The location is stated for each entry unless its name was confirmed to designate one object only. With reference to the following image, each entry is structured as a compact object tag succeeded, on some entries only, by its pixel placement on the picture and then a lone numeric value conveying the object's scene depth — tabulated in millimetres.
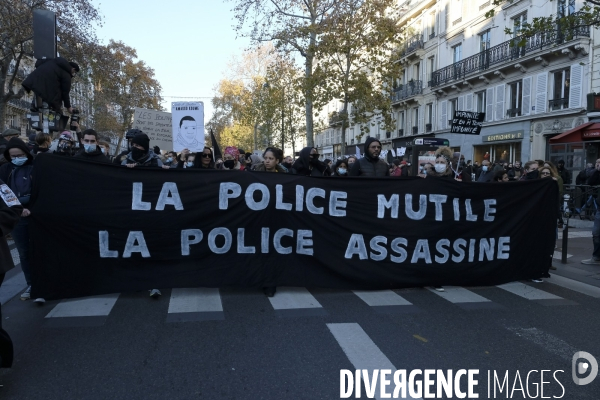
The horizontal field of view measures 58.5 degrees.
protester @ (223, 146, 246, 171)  9750
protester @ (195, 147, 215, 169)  8336
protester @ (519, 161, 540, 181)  9414
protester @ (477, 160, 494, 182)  10123
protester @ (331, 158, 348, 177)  12062
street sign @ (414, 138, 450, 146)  21494
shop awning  19750
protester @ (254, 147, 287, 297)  7206
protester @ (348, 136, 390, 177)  7945
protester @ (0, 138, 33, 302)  5793
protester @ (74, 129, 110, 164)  6559
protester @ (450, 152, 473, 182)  9266
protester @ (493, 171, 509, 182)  8758
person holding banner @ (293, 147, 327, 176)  8797
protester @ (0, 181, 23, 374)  3672
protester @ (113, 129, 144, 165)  7573
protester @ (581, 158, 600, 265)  8710
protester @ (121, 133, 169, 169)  6613
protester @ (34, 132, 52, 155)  7016
